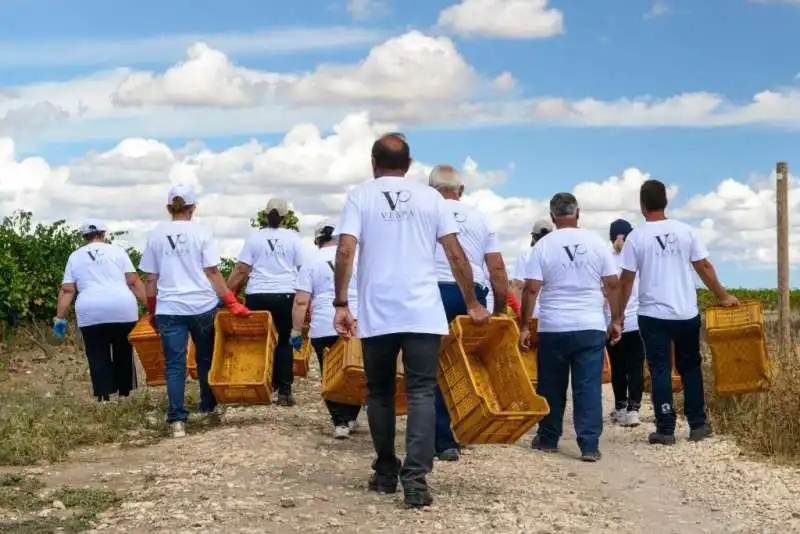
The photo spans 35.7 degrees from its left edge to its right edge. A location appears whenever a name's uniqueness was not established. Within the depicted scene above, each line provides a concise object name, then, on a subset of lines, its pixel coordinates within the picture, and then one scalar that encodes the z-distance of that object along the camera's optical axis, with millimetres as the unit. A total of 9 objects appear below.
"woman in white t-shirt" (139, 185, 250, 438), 10516
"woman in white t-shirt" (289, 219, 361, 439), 10641
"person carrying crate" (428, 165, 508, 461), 8727
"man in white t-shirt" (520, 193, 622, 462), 9648
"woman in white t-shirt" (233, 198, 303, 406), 11773
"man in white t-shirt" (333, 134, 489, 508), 7172
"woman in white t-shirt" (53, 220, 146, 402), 12328
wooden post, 16625
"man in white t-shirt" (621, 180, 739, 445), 10234
